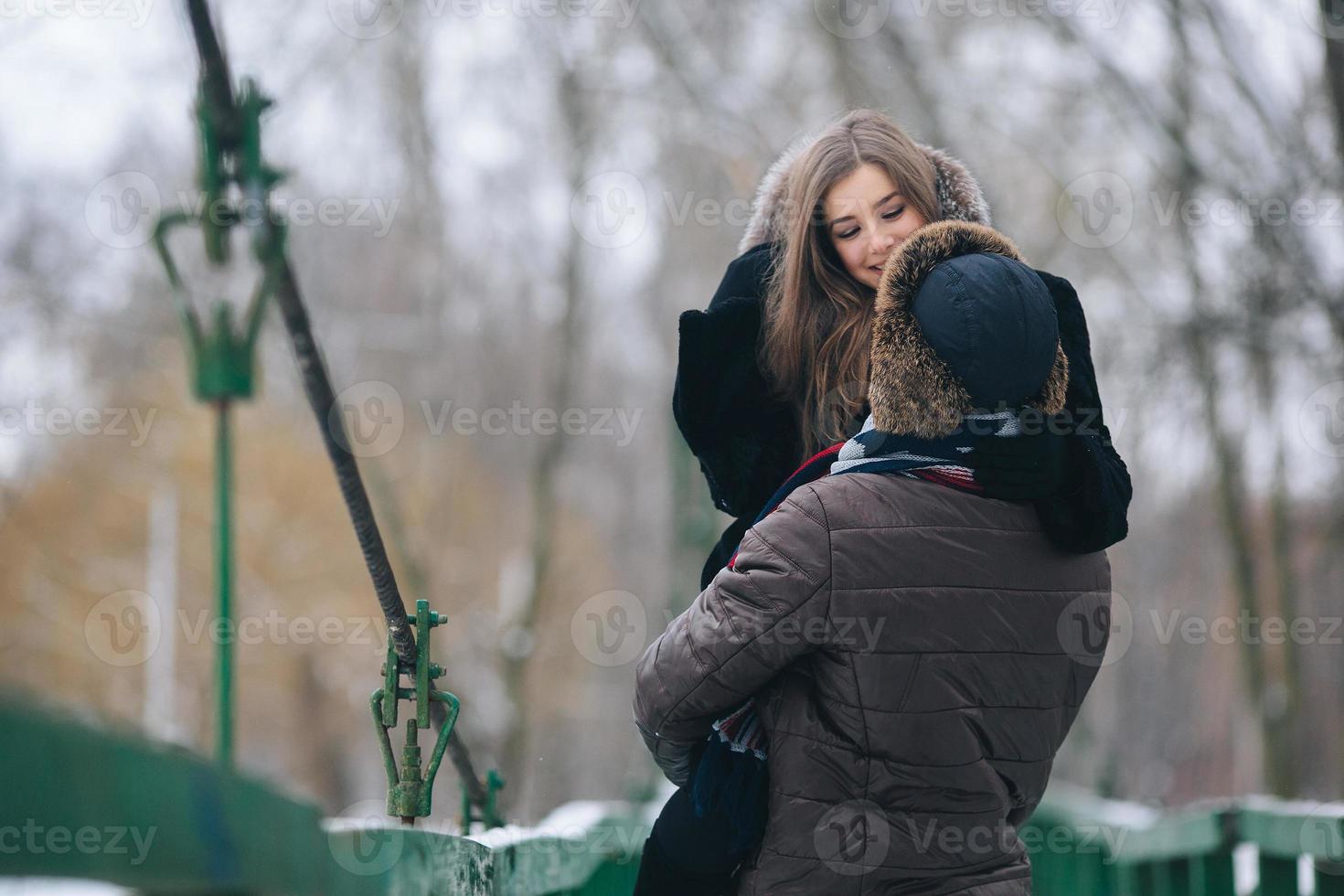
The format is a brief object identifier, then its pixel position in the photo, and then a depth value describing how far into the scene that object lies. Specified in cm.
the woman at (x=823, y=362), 927
